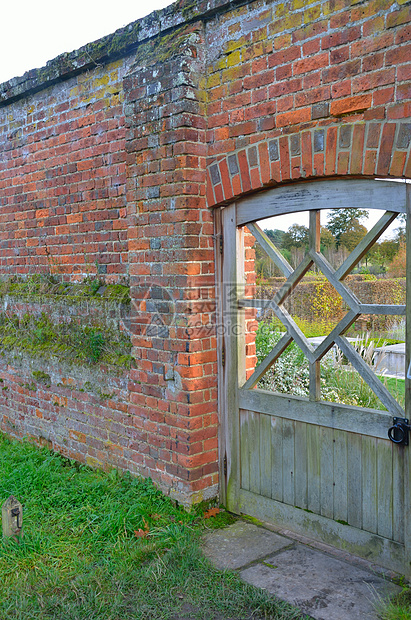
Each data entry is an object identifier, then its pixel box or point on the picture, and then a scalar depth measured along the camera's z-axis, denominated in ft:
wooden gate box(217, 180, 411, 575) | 9.68
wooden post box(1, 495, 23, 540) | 10.98
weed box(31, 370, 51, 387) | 17.17
